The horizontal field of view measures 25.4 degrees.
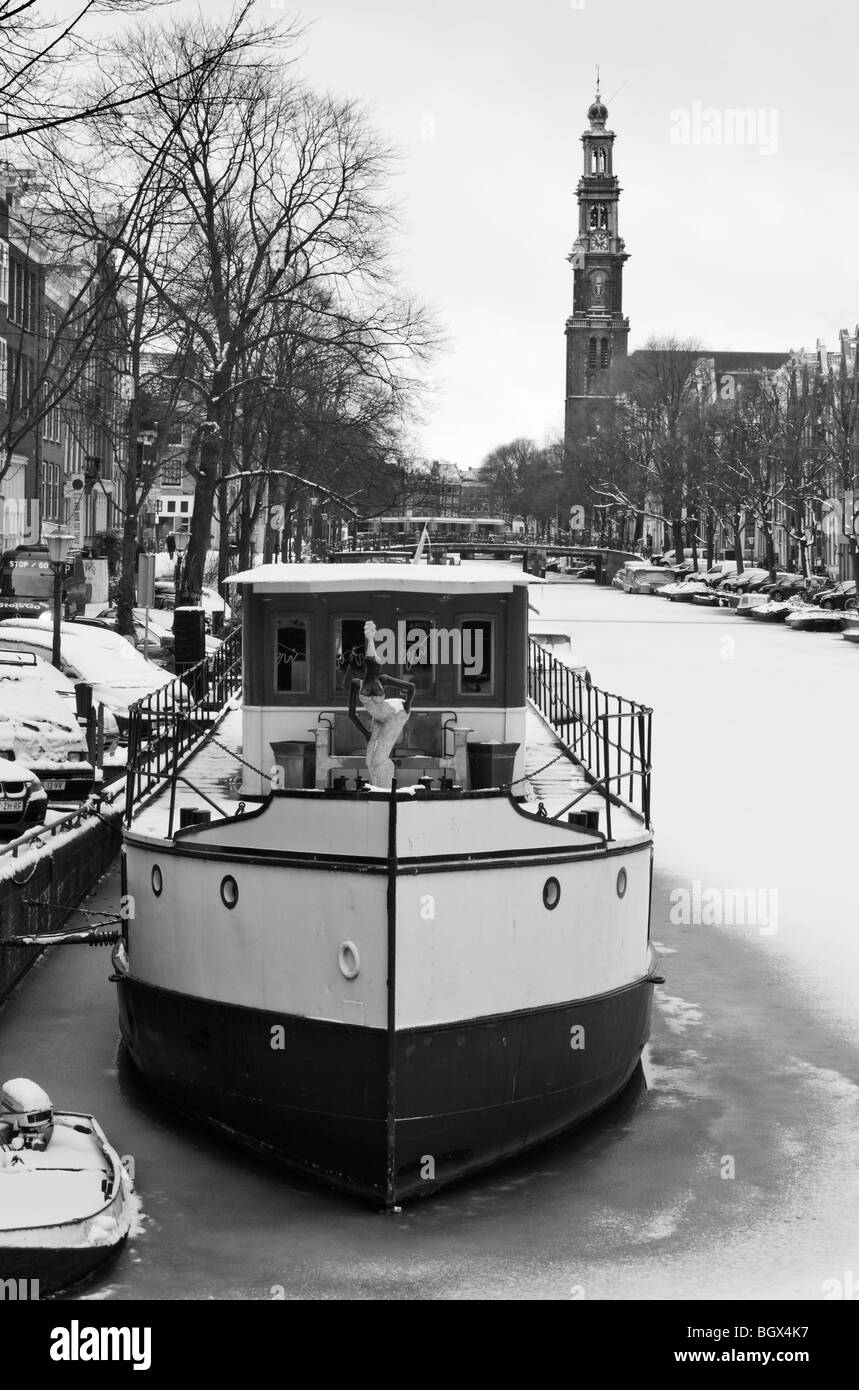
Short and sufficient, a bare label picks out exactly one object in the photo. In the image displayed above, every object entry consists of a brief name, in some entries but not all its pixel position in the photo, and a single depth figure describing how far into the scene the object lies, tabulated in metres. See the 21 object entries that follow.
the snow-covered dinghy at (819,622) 78.50
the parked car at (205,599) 54.69
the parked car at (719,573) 114.69
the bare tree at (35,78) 13.29
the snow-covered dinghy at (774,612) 86.44
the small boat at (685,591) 106.87
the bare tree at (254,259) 46.68
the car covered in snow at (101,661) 30.70
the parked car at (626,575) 123.38
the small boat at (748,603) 92.25
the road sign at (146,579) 38.44
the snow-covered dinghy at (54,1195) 10.87
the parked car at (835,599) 85.38
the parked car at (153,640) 41.77
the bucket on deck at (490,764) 15.79
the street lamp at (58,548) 31.77
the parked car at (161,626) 43.00
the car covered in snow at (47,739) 25.41
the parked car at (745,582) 105.23
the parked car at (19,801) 21.23
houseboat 12.52
